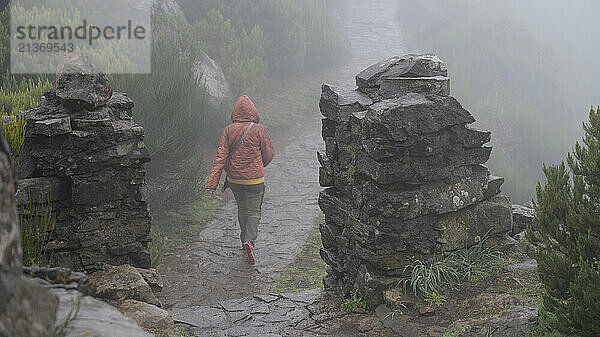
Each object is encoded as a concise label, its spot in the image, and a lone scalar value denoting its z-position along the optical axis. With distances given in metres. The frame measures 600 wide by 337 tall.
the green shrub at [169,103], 9.78
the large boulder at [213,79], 14.67
